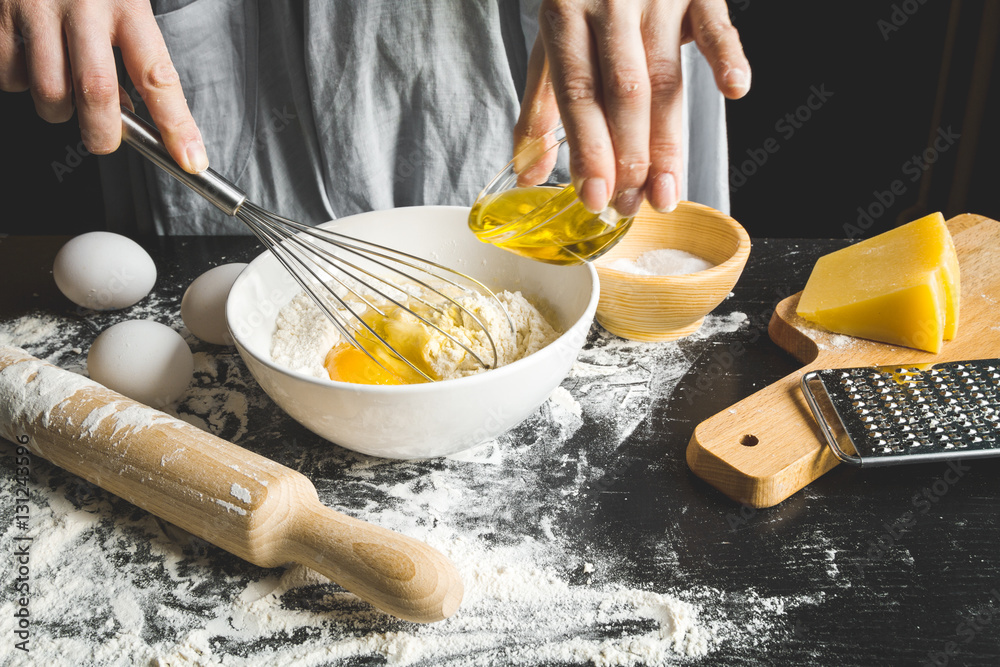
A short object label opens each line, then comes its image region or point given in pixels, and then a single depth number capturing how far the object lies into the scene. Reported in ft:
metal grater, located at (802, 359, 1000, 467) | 2.34
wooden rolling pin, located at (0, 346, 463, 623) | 1.92
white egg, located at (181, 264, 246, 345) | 3.14
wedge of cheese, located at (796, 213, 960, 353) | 2.86
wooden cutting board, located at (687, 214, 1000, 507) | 2.36
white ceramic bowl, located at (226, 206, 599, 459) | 2.16
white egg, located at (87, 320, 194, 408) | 2.74
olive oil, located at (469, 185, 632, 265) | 2.35
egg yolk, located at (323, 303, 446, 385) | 2.70
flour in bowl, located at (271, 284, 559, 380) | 2.63
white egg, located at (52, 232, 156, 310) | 3.33
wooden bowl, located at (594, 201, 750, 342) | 2.95
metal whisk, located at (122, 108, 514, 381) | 2.40
